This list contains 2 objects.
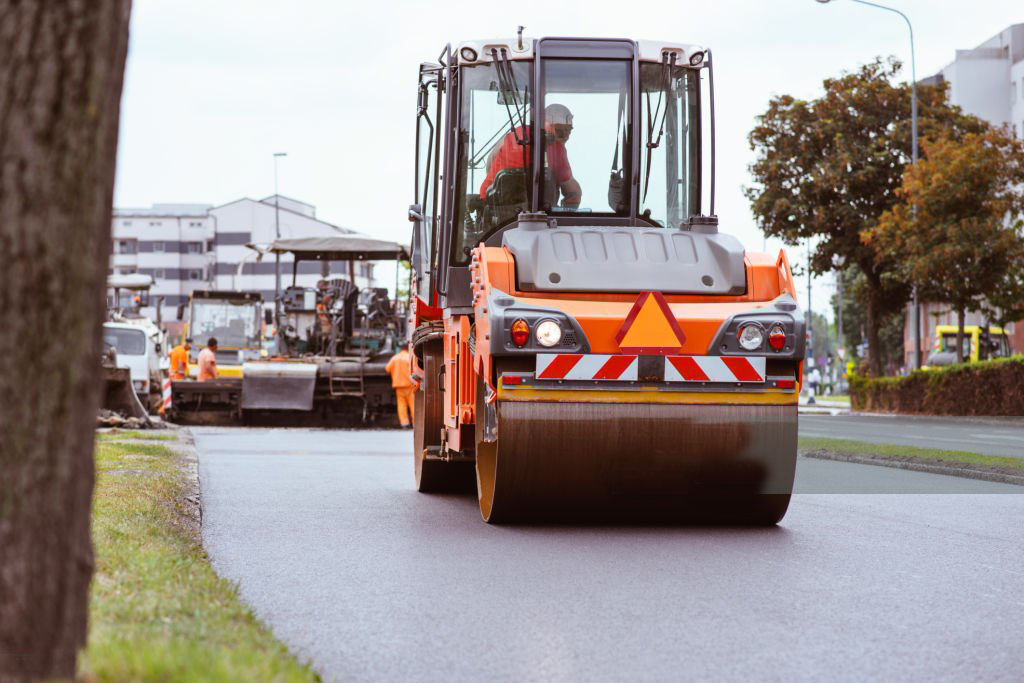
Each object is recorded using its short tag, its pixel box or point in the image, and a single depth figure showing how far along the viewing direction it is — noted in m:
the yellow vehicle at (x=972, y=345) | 51.03
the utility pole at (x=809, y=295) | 46.28
